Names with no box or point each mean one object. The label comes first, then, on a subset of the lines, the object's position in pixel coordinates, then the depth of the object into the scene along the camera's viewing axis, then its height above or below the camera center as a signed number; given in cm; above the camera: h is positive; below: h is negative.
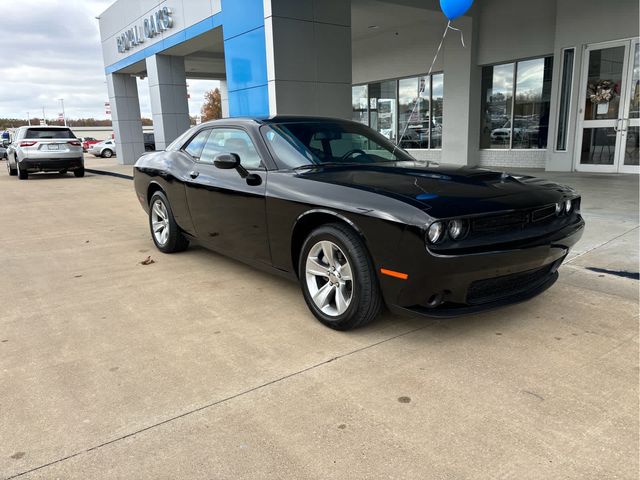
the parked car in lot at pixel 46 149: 1567 -28
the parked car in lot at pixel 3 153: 3847 -87
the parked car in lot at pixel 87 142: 4790 -28
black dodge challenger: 285 -59
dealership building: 968 +155
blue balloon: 760 +188
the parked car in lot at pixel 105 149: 3328 -69
